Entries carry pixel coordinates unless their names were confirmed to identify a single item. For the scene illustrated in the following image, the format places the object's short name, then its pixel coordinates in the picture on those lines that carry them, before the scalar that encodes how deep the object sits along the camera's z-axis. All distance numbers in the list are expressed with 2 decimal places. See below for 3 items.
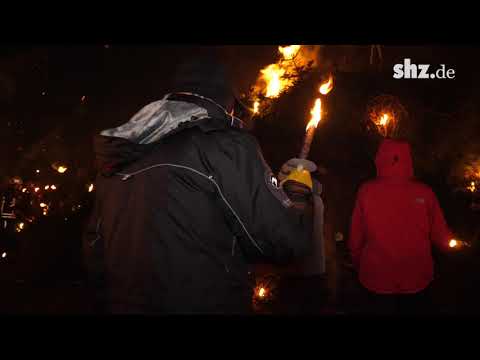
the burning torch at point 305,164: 2.21
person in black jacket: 1.75
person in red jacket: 3.27
